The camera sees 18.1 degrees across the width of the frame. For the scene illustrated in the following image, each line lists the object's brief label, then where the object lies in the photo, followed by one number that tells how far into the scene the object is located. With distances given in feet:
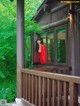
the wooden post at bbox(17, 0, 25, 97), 21.95
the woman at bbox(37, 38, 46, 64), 33.58
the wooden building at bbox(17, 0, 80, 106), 14.37
